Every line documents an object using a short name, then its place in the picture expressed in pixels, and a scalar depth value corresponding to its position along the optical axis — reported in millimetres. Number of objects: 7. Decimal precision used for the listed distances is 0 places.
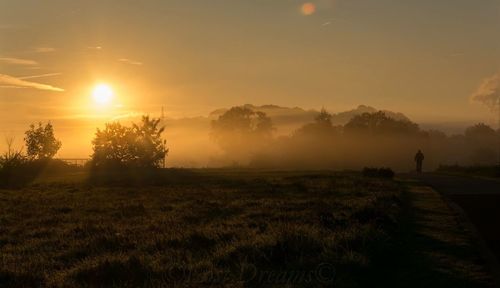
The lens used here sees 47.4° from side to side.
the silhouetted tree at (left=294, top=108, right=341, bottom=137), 152125
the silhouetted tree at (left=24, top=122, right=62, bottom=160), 114750
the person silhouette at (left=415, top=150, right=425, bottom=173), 59031
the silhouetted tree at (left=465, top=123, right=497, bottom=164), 156750
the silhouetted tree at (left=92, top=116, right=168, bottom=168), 99625
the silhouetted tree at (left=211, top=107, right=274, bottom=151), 176250
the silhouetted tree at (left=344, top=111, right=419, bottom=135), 151375
